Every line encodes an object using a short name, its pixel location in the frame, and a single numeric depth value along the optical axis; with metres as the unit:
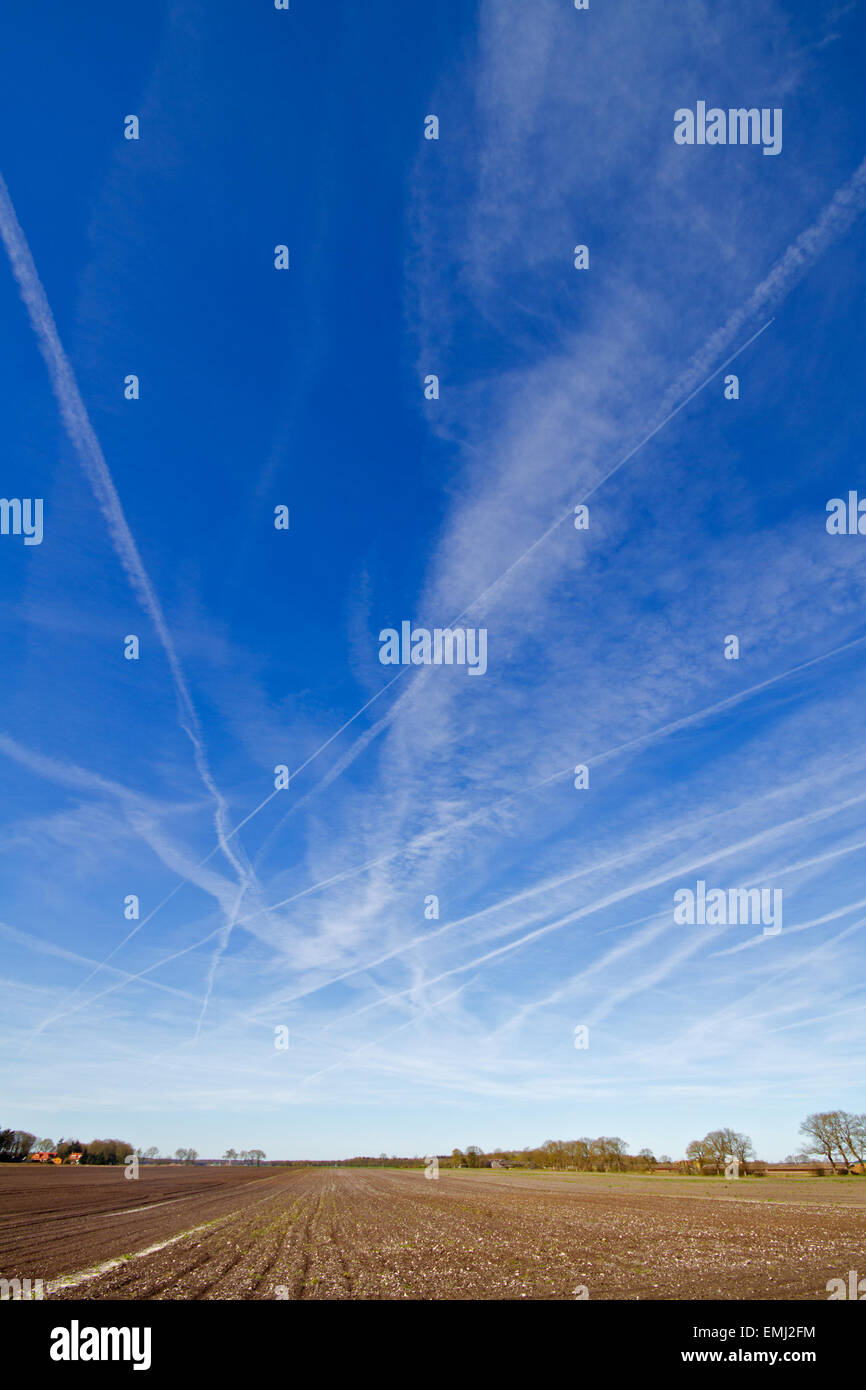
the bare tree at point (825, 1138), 141.38
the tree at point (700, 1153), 155.23
